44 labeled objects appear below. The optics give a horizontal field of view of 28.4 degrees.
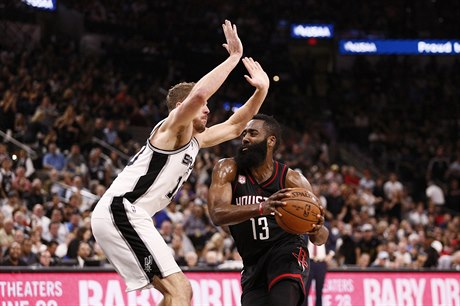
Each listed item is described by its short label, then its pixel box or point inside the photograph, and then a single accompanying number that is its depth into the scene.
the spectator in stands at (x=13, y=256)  12.27
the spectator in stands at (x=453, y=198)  23.28
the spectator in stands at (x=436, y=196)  22.36
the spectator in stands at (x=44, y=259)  12.60
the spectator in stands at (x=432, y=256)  16.78
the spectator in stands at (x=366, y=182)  21.26
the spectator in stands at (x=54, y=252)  12.95
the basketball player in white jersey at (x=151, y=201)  6.43
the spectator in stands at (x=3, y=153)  15.18
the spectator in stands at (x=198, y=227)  15.81
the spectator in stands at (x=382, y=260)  16.55
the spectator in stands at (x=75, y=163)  16.45
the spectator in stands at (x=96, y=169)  16.59
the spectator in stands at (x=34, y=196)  14.94
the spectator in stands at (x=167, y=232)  14.91
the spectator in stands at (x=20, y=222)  13.48
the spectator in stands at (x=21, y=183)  14.82
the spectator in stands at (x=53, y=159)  16.25
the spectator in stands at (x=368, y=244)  17.14
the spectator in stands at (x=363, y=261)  15.98
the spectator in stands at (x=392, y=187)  21.12
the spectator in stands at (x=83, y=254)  13.09
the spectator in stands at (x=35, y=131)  16.59
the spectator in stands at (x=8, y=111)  16.73
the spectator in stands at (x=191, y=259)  13.95
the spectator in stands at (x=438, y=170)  24.21
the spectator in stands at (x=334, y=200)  18.70
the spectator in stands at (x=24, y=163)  15.69
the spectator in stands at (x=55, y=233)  13.68
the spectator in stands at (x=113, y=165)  16.70
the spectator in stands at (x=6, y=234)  13.01
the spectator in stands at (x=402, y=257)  16.84
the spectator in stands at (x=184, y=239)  14.79
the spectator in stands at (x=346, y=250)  16.55
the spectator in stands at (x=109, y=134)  18.12
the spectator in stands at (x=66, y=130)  17.05
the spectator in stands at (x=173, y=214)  16.00
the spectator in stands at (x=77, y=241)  13.28
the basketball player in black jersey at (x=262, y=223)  6.71
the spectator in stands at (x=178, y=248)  14.25
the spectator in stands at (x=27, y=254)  12.61
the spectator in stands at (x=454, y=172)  24.12
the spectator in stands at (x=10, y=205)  13.94
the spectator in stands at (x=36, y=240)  12.94
